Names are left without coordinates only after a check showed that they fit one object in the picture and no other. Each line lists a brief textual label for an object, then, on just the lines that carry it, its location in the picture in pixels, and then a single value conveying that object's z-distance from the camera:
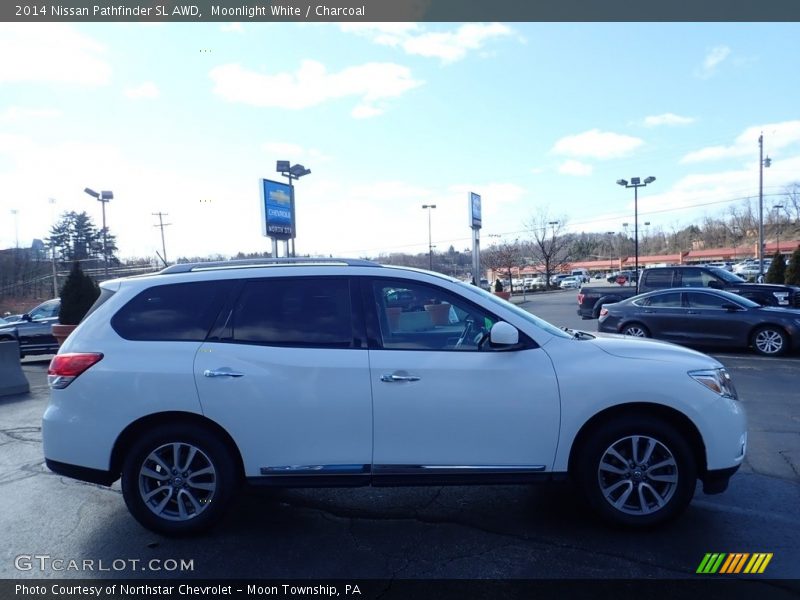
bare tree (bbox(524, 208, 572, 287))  59.44
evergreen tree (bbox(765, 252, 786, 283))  27.74
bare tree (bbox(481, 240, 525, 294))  54.68
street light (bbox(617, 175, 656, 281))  39.94
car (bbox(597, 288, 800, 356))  11.39
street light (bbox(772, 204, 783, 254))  90.66
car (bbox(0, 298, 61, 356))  15.08
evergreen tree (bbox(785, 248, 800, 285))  25.77
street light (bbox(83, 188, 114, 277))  31.61
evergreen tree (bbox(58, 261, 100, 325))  13.05
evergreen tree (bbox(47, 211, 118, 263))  55.97
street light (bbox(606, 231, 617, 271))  127.69
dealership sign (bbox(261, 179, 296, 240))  20.12
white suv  3.94
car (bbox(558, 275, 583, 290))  62.25
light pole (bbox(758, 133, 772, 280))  39.69
